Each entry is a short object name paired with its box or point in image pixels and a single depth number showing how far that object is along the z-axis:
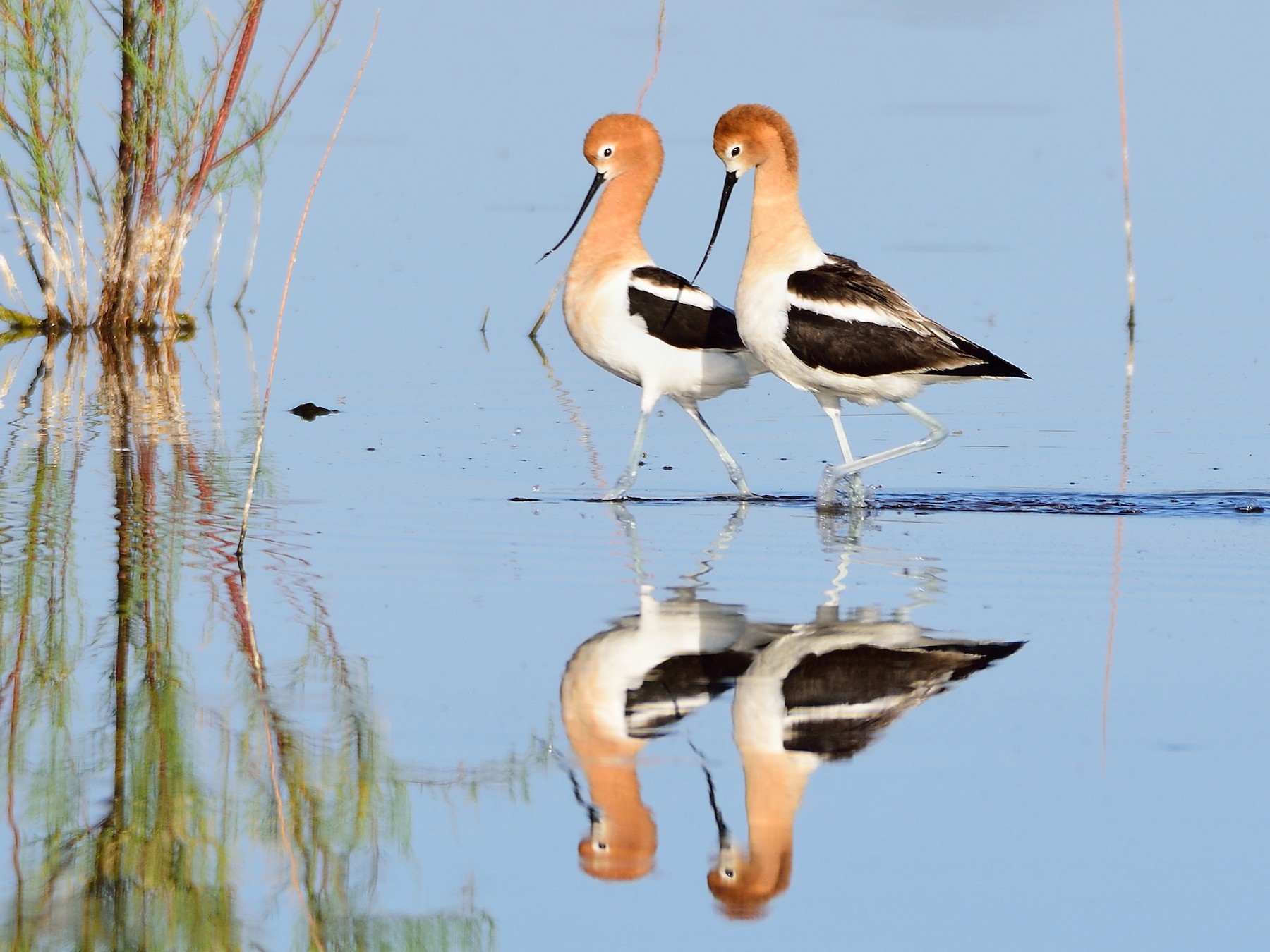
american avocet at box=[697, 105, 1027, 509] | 15.51
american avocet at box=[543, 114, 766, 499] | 16.55
